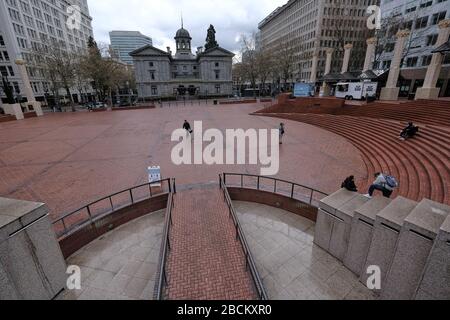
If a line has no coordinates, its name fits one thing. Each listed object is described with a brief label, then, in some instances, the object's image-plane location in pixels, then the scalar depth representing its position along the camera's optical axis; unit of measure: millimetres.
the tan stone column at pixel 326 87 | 31783
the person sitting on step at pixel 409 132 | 11743
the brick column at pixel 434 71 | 17516
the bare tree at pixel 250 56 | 49188
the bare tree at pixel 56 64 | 34562
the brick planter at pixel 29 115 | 30831
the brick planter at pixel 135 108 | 38125
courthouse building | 53031
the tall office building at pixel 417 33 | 29172
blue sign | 32312
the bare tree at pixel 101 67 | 36781
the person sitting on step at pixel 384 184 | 6239
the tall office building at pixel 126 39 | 175250
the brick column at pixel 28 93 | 29955
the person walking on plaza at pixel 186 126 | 16062
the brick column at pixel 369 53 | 24345
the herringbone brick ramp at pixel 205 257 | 4539
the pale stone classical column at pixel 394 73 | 20406
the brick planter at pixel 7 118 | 26989
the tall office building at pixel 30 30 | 44031
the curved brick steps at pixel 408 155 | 7206
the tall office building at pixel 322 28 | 55906
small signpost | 8492
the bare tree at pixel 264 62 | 47003
